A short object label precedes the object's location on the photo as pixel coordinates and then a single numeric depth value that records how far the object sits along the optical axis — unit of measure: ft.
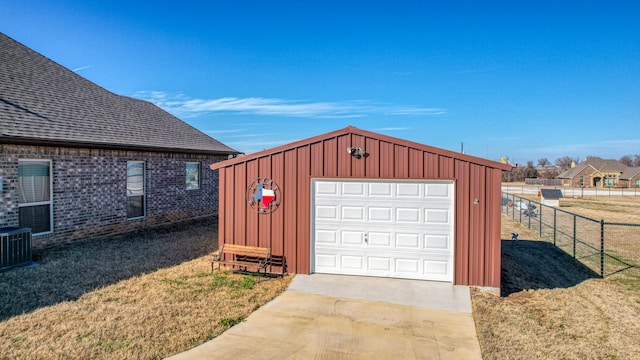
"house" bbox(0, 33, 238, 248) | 33.79
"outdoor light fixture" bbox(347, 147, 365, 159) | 27.91
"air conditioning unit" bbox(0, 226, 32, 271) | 28.09
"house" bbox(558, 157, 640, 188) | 193.36
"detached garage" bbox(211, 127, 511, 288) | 25.98
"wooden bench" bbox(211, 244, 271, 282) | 28.96
